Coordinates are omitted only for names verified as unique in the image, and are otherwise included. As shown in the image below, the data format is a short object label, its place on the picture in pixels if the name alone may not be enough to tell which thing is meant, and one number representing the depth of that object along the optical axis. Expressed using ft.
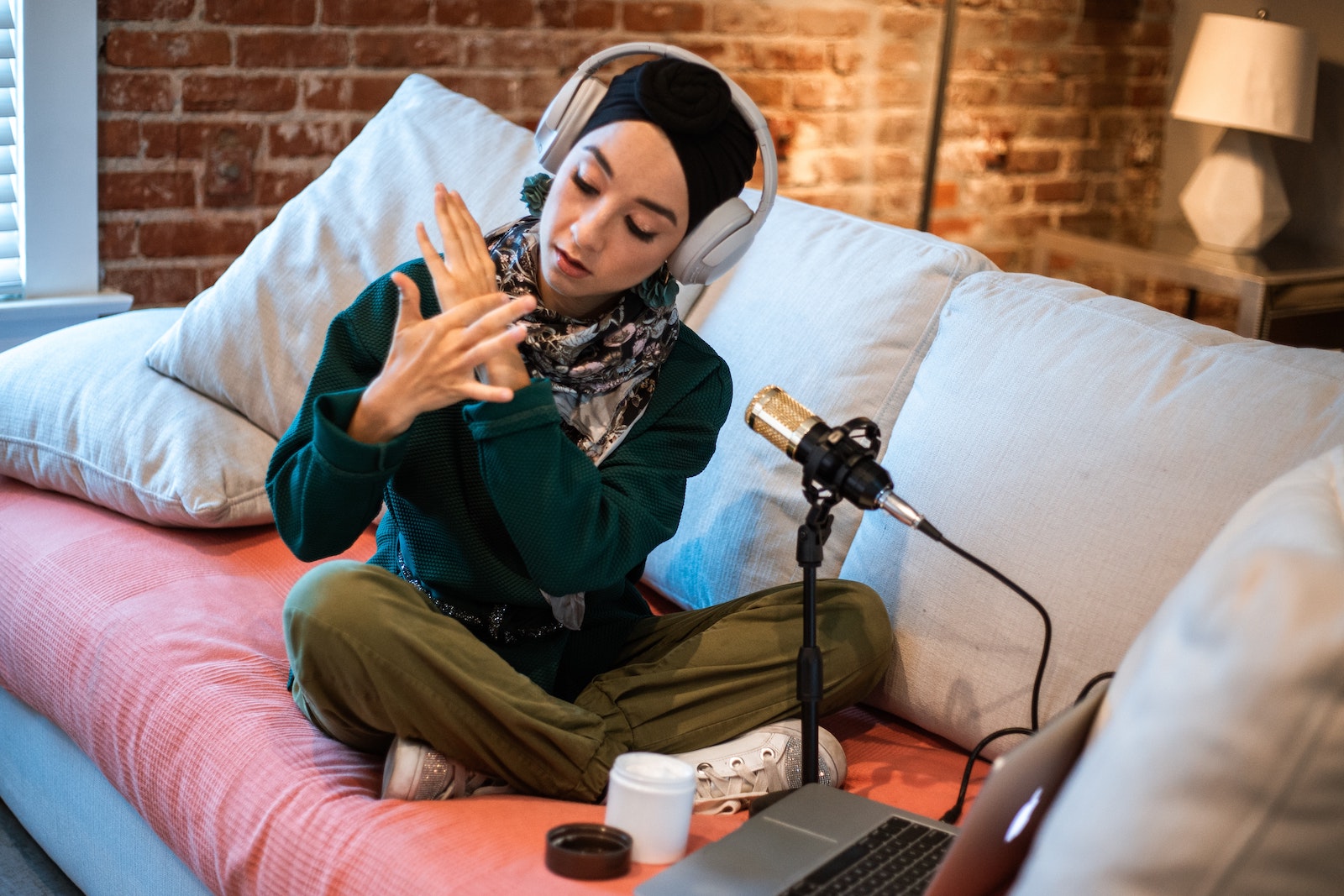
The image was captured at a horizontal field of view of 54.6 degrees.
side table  7.99
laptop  2.74
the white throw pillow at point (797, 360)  5.08
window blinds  7.02
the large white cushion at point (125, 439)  5.60
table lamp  8.43
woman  3.79
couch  2.39
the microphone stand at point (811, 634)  4.10
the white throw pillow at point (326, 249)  6.01
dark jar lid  3.47
